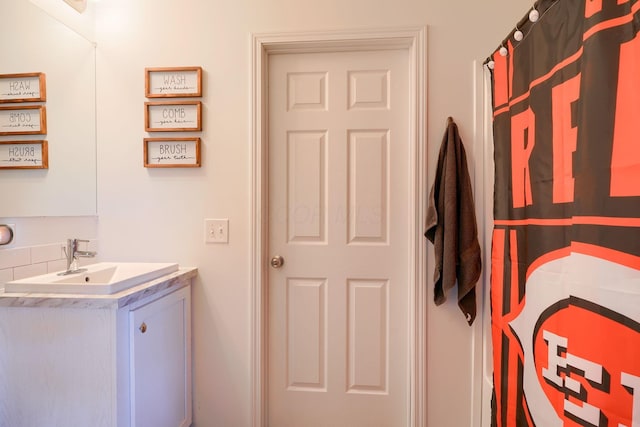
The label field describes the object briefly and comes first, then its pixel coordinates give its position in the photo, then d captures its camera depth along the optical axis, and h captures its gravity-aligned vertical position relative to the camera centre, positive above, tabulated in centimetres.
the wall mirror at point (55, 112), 131 +46
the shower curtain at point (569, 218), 67 -2
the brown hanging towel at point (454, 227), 139 -8
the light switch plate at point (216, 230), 160 -11
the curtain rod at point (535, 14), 95 +61
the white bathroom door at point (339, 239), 157 -15
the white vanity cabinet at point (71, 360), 112 -55
